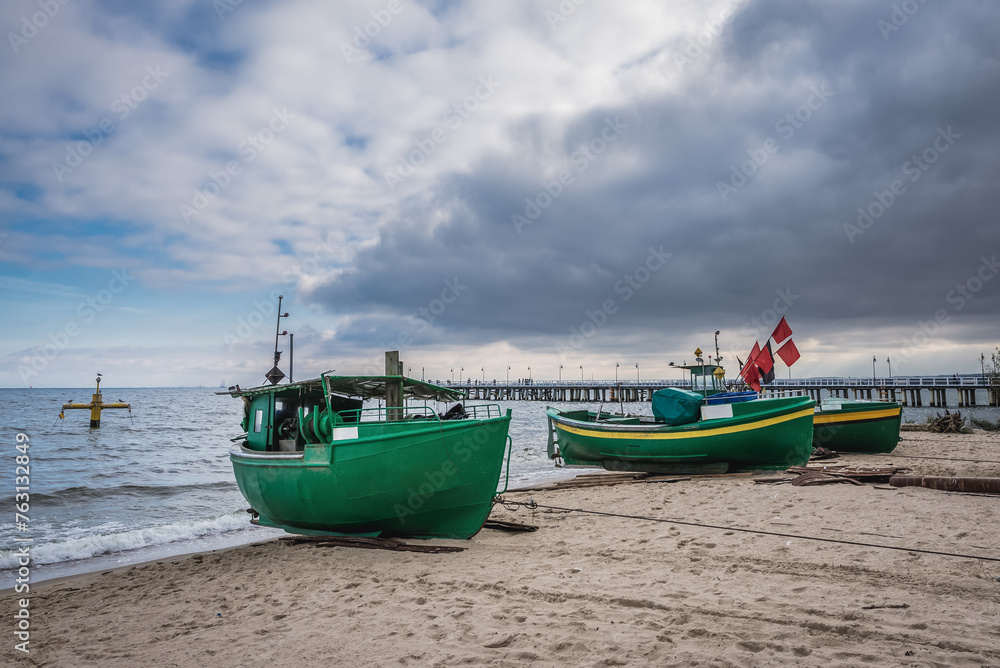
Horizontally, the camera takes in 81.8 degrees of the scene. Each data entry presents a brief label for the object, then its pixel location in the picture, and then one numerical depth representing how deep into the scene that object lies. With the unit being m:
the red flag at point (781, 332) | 18.56
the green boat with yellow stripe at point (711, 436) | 14.35
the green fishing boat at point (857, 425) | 18.92
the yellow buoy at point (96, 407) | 44.33
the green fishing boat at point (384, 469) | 8.43
